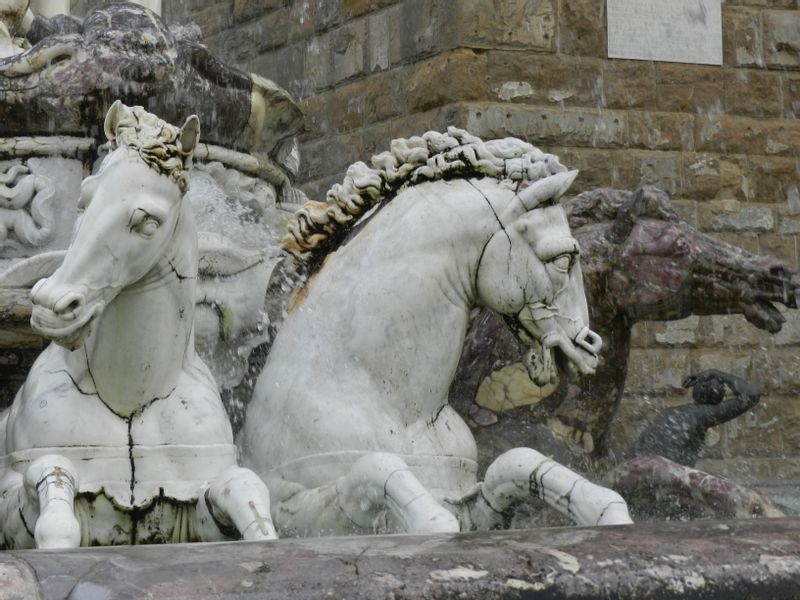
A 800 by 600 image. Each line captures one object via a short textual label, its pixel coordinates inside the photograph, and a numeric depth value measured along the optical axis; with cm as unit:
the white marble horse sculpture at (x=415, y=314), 773
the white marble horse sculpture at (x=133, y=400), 671
